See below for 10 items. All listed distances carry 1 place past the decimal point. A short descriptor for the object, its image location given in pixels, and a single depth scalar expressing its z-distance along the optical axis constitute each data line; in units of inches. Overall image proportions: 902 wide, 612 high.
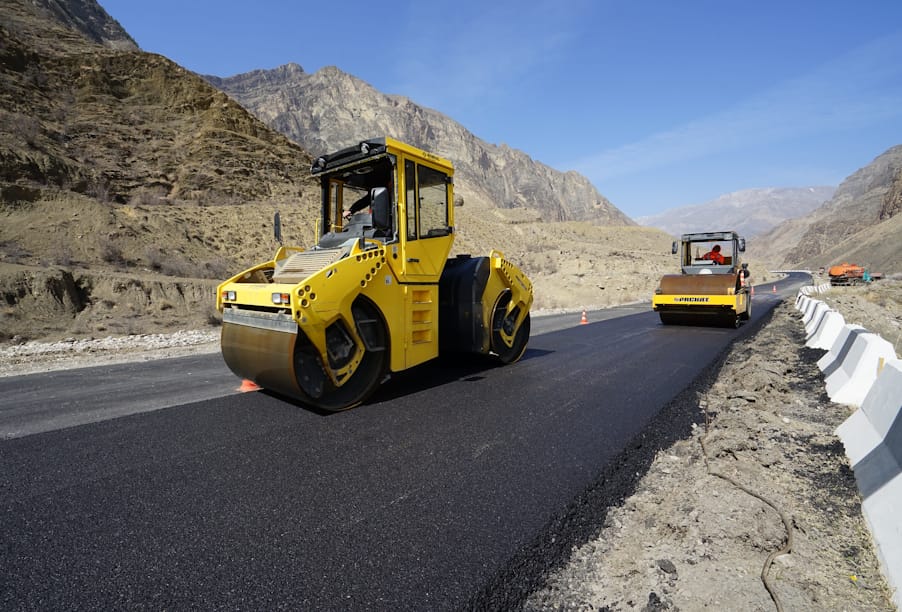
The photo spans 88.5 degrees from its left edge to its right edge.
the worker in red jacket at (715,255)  513.0
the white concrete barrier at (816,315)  335.3
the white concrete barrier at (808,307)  419.0
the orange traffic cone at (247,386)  213.0
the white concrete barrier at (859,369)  170.2
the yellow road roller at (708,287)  418.6
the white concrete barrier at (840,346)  210.8
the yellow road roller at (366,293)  170.2
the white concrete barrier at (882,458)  79.7
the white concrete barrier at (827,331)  265.6
